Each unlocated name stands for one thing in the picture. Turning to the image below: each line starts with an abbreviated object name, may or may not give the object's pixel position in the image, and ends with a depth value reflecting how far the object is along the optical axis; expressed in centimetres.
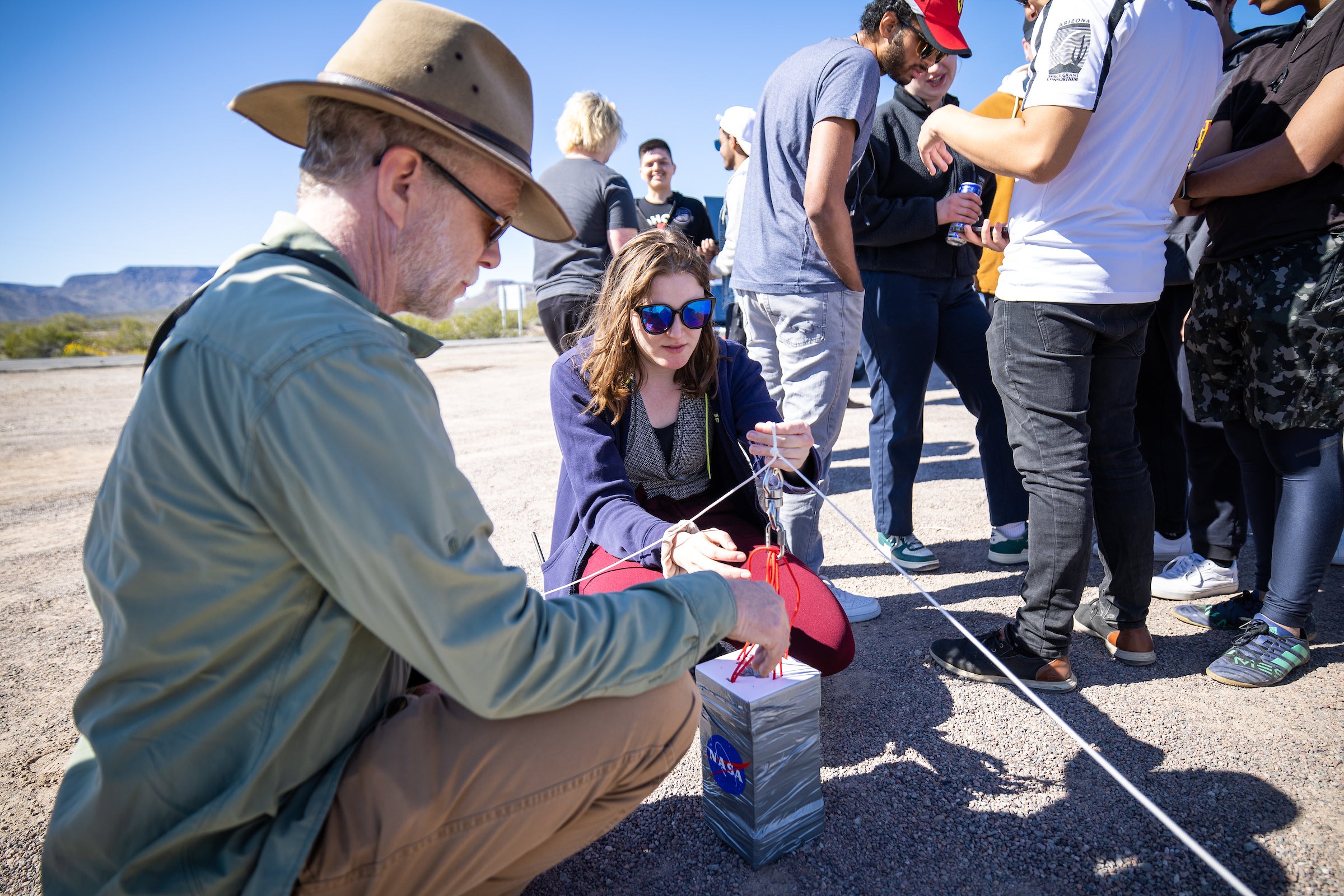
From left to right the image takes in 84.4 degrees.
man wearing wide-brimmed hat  99
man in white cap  506
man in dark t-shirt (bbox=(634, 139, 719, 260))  557
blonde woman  414
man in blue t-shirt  264
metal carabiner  196
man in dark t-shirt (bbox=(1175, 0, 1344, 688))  218
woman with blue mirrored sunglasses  220
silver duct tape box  161
